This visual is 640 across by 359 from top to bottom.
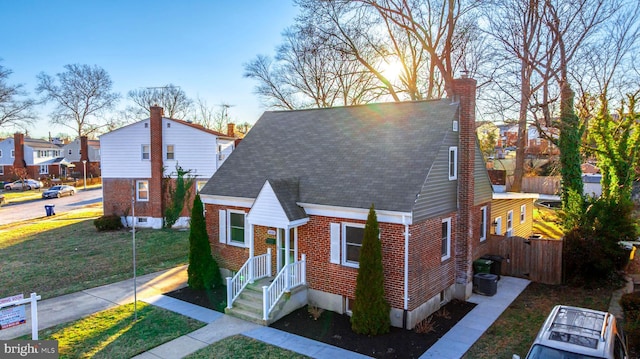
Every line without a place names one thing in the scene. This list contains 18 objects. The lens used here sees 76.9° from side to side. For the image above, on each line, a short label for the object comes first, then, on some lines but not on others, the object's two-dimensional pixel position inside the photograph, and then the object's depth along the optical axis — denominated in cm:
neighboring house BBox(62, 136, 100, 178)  6200
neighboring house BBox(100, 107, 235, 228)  2723
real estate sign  911
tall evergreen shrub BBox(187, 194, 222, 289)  1505
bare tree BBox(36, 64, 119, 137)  6284
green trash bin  1545
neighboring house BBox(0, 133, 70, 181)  5981
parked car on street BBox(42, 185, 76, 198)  4569
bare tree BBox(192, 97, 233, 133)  6816
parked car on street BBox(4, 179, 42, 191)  5325
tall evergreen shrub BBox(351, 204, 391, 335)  1121
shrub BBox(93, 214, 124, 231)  2708
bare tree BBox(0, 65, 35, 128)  5347
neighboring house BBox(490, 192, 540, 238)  1853
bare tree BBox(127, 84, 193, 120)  6675
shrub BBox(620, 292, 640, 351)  968
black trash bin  1619
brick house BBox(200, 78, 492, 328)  1191
